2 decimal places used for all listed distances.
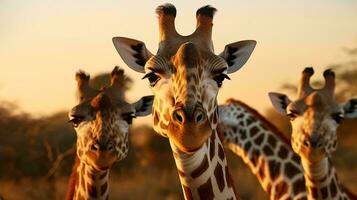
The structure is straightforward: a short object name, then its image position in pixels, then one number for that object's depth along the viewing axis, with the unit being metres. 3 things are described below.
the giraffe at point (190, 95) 7.93
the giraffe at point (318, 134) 13.28
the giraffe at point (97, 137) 11.88
